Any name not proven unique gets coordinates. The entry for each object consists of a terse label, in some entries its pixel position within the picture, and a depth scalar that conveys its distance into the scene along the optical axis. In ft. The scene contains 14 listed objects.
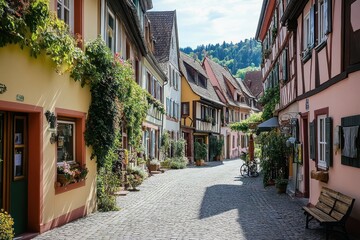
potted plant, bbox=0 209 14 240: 19.53
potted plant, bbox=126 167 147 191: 52.26
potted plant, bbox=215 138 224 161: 135.27
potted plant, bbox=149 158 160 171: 78.00
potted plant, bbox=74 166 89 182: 31.40
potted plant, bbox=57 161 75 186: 28.86
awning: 63.28
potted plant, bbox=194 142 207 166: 108.68
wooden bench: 24.47
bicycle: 73.92
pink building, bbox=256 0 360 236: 25.82
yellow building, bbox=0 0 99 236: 23.20
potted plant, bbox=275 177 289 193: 48.42
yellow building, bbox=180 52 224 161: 118.73
